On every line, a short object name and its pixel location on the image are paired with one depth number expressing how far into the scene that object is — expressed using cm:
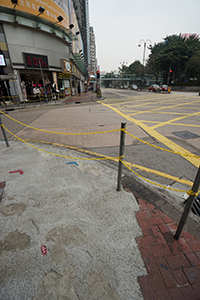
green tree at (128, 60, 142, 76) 11712
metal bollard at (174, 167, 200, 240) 186
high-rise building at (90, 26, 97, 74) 13205
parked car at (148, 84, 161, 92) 3597
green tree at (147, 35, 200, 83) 4531
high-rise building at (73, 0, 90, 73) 6891
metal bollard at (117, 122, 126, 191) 262
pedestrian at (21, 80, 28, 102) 1859
